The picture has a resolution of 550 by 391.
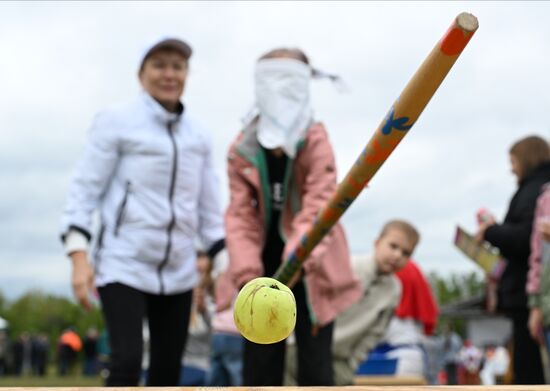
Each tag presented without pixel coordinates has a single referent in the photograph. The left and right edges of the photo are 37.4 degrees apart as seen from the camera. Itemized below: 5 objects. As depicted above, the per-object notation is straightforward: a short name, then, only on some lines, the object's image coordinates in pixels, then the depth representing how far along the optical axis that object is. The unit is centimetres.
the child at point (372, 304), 491
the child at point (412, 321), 548
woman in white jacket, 324
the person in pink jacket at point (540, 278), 393
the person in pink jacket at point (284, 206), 314
